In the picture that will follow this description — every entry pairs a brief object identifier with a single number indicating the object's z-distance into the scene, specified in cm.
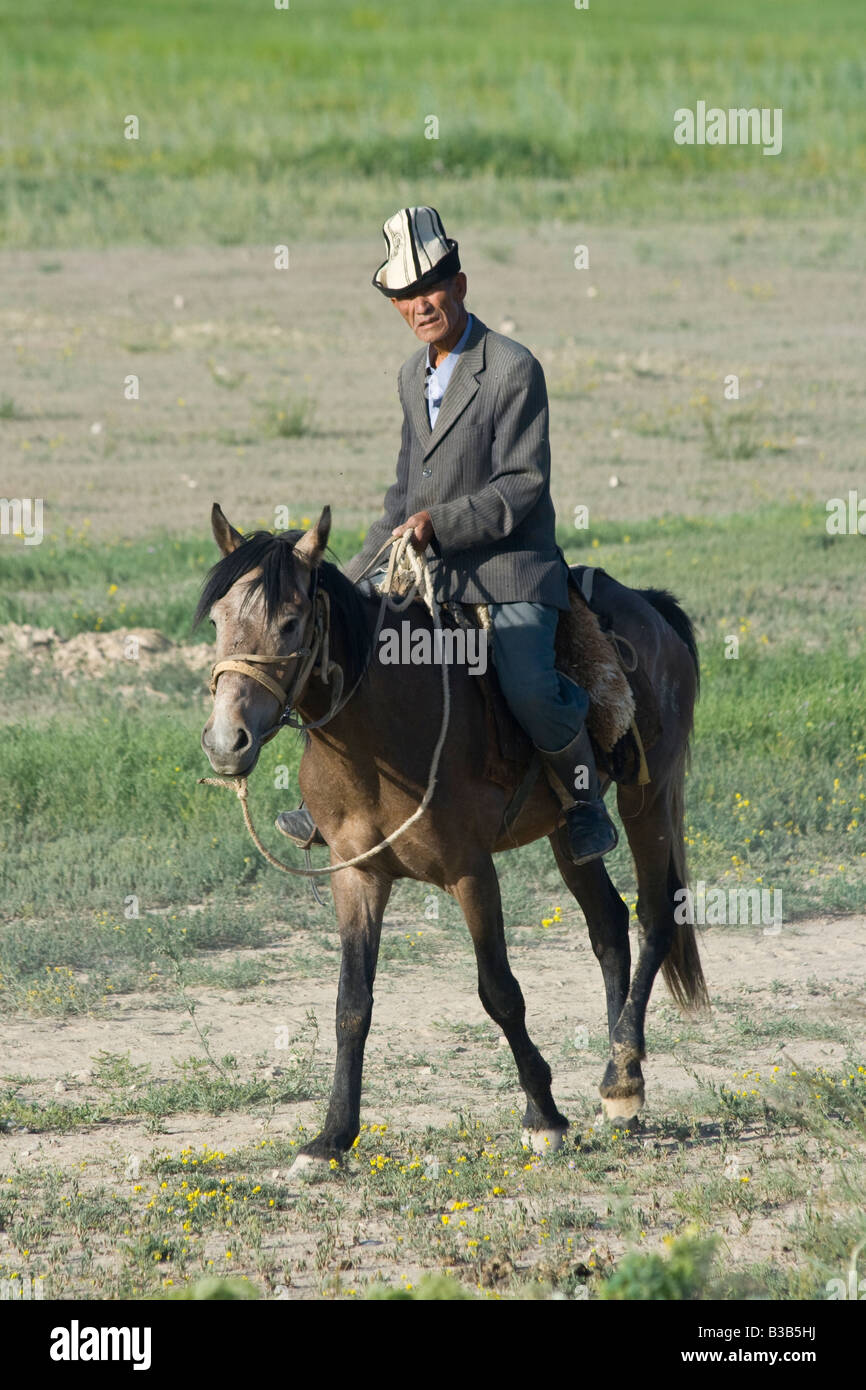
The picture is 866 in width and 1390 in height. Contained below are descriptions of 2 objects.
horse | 1013
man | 1160
